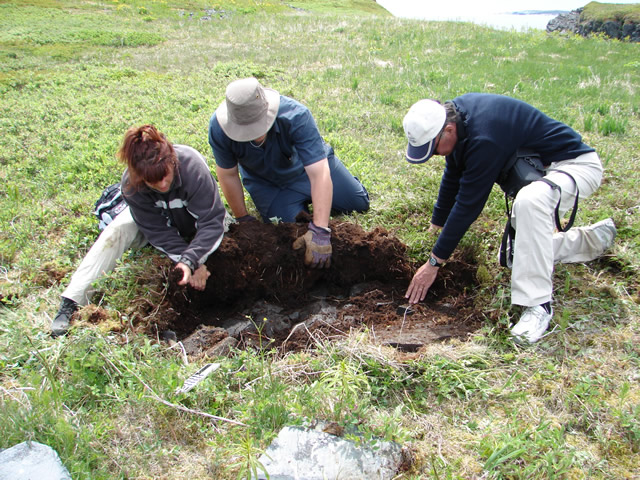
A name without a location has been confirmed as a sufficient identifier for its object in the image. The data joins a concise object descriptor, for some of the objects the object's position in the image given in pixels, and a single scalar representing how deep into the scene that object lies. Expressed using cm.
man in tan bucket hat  304
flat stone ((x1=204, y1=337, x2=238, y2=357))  260
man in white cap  254
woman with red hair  286
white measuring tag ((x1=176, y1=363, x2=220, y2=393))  216
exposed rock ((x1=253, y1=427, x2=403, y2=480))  173
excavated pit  302
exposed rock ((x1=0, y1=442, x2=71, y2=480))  169
